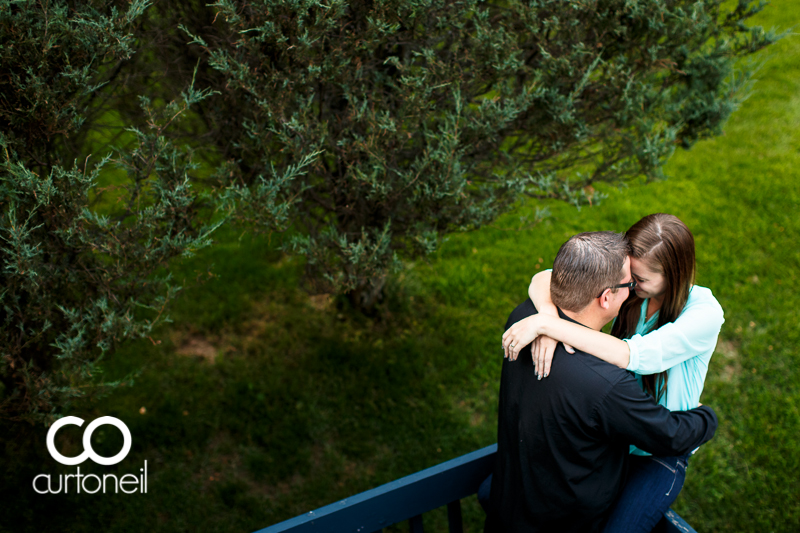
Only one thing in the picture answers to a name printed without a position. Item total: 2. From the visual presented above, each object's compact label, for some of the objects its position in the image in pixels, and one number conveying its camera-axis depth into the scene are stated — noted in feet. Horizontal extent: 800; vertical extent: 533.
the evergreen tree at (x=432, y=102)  10.46
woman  7.56
